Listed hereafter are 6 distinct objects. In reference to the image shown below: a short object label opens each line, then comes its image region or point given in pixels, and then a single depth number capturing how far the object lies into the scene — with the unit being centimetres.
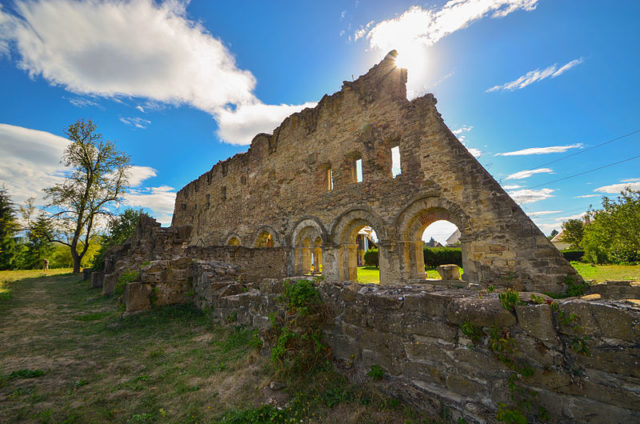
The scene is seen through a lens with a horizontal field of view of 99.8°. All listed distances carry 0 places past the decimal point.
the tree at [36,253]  2870
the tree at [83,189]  2200
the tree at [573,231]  3712
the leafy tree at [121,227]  2638
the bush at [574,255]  3181
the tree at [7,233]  2386
